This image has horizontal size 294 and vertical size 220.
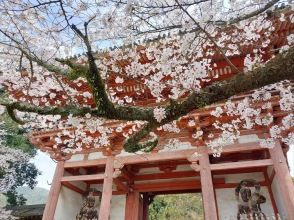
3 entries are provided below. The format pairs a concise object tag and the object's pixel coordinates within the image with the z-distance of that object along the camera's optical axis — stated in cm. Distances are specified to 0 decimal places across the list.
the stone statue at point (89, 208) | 762
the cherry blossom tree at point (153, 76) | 243
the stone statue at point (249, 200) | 642
